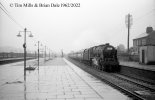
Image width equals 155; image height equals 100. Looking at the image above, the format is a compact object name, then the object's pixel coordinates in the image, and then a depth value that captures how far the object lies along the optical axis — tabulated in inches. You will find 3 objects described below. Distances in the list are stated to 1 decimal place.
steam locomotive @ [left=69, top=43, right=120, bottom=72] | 964.0
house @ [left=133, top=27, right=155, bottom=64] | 1111.8
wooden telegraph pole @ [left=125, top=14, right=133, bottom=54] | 1800.1
